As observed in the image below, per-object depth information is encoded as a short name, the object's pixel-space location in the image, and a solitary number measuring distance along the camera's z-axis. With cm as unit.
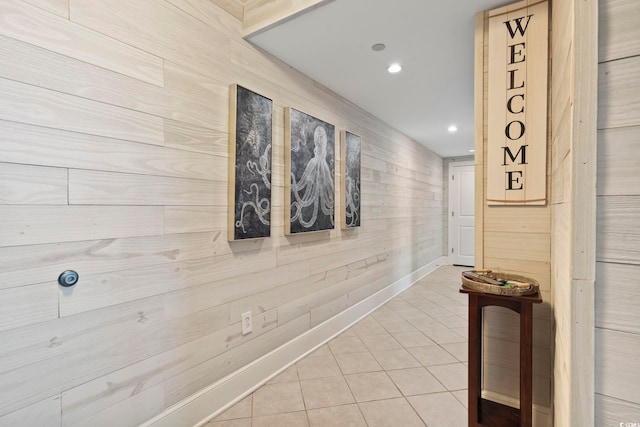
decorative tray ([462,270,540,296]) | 134
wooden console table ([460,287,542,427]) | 134
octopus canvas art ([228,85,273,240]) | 184
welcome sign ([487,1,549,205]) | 147
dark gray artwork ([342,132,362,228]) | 295
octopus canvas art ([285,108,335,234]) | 229
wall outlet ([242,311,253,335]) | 196
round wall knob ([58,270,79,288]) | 119
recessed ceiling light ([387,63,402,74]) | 230
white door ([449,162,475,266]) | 631
